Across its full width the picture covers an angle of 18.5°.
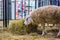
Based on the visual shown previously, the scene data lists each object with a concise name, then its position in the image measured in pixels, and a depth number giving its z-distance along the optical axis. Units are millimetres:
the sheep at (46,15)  4945
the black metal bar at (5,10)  6523
